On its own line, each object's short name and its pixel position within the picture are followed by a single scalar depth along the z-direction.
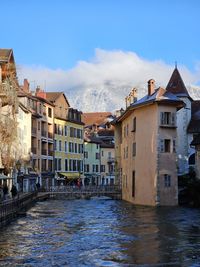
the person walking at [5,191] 50.46
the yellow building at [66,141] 100.56
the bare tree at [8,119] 51.94
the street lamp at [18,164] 56.36
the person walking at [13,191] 50.59
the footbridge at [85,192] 72.56
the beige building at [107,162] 120.25
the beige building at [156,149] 54.59
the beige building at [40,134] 86.69
